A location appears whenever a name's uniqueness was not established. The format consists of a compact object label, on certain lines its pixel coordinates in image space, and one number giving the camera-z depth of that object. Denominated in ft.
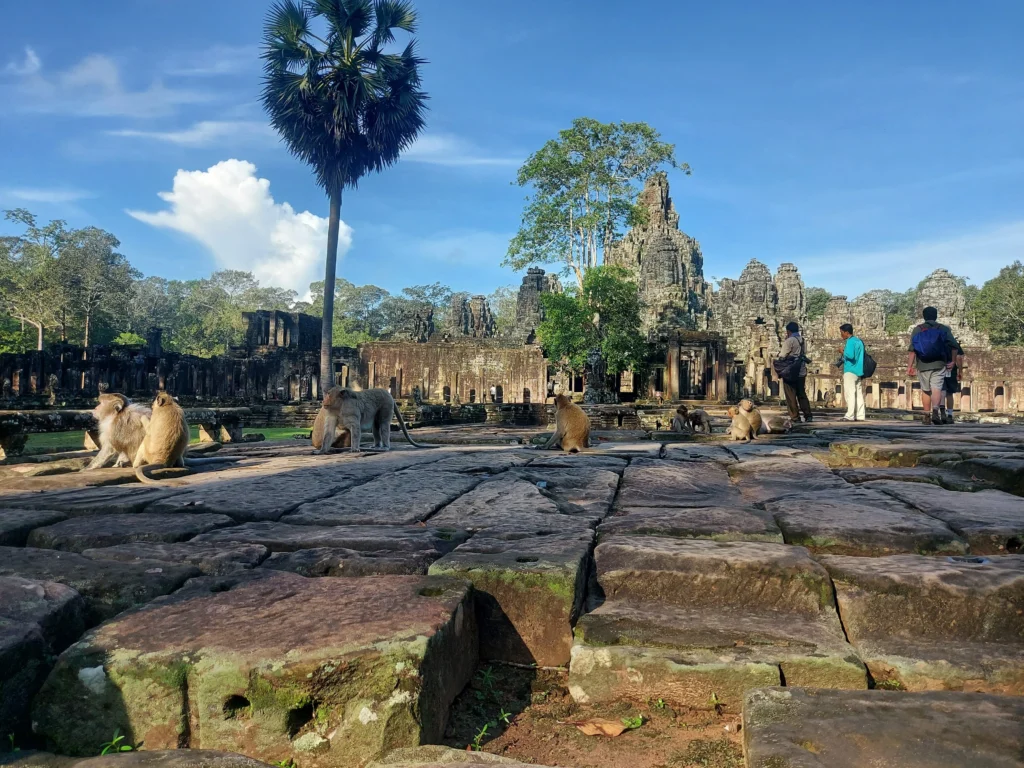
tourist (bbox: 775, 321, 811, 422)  31.65
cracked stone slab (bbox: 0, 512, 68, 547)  8.10
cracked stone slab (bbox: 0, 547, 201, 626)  6.01
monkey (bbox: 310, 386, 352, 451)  21.22
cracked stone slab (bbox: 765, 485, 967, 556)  7.50
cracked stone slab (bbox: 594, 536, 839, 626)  6.19
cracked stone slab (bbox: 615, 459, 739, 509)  10.50
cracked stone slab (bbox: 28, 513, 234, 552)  7.89
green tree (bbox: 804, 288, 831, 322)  227.85
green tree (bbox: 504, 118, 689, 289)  99.91
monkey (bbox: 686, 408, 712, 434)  36.63
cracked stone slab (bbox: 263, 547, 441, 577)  6.88
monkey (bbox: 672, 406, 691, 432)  38.04
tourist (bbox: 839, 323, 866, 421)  31.47
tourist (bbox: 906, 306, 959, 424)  27.35
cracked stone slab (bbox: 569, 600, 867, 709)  5.15
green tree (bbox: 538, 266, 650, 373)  78.12
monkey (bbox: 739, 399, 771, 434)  27.02
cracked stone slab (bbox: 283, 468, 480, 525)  9.27
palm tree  71.72
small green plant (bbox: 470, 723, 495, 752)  4.81
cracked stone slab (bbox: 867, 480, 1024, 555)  7.66
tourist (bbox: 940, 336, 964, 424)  28.25
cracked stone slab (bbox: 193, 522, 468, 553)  7.67
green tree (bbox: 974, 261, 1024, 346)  140.46
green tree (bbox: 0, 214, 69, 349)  112.47
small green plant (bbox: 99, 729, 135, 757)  4.55
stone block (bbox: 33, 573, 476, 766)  4.52
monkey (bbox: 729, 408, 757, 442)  26.53
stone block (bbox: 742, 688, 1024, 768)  3.68
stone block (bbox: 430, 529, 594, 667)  6.01
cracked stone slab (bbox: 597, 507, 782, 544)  7.95
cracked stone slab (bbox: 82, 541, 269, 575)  6.95
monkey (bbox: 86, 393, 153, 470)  16.51
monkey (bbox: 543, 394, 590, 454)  20.57
